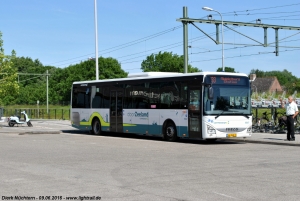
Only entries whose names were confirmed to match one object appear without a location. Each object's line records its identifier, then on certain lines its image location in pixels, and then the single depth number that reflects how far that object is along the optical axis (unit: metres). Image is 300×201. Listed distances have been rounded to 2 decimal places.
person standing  21.30
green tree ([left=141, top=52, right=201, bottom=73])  100.75
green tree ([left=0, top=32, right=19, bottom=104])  41.27
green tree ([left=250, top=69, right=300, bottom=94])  160.62
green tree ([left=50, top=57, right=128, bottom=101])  101.88
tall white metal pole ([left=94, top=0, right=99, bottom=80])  38.84
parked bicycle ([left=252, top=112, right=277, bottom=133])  27.27
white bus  21.20
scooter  40.47
